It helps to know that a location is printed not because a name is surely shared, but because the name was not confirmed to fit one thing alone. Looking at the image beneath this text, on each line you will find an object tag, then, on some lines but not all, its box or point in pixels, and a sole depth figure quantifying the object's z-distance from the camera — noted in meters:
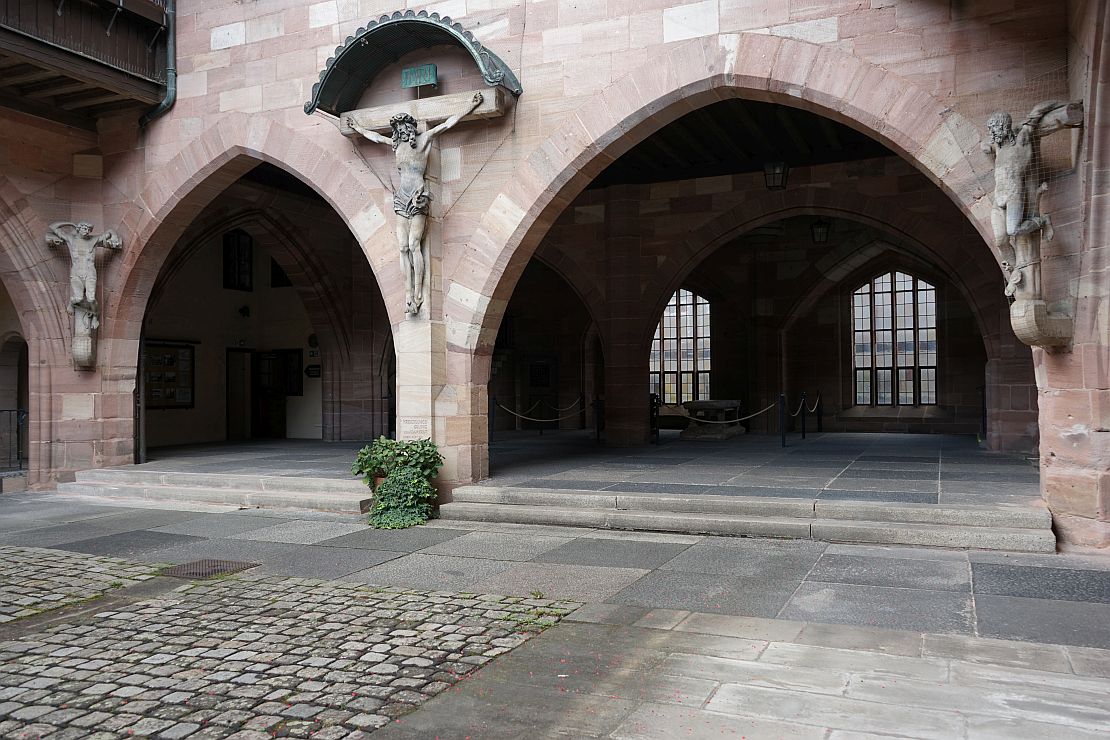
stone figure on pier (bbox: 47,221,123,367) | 10.51
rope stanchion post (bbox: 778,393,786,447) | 12.75
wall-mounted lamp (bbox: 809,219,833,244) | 15.33
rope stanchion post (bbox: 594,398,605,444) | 14.30
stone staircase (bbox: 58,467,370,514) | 8.77
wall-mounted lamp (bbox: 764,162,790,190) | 11.85
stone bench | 15.15
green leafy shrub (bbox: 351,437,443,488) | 8.14
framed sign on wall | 15.20
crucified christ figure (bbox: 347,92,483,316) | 8.35
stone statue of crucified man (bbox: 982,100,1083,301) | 6.15
